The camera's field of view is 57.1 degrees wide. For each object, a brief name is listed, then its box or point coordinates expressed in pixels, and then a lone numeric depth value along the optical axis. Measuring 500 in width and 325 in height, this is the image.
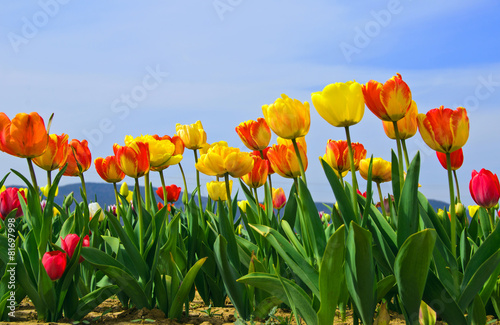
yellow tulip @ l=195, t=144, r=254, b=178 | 2.80
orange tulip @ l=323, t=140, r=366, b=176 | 3.12
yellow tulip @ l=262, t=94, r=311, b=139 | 2.46
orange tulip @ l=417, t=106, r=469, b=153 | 2.32
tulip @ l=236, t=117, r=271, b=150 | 3.14
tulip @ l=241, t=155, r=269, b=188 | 3.22
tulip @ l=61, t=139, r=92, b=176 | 3.35
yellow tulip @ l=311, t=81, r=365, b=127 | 2.23
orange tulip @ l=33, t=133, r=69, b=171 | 3.00
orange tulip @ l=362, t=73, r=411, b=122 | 2.25
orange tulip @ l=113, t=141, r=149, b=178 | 2.71
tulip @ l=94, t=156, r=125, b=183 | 3.23
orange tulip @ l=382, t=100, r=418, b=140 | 2.60
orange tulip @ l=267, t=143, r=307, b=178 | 2.91
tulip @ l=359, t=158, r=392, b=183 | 3.21
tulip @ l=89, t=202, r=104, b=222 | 4.66
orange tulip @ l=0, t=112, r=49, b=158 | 2.58
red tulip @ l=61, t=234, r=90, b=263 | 2.76
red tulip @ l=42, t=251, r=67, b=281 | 2.57
